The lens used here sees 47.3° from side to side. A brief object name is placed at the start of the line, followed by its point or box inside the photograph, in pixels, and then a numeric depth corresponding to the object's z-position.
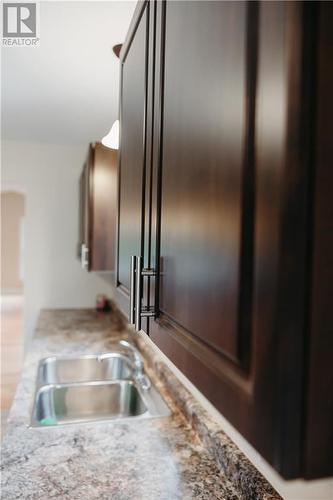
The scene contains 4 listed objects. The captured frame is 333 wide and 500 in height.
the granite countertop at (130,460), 1.03
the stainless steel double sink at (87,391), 1.86
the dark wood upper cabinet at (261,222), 0.32
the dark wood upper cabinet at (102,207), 2.25
